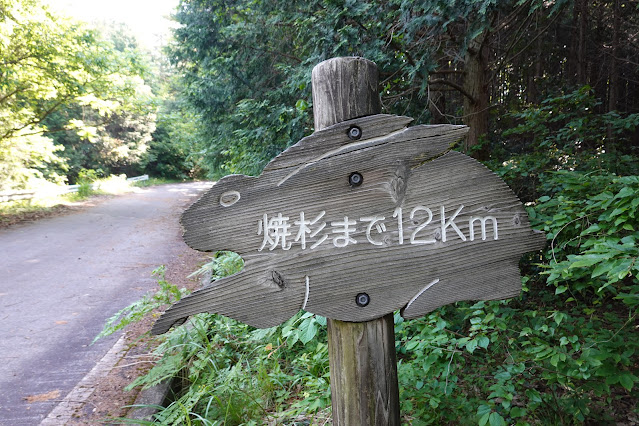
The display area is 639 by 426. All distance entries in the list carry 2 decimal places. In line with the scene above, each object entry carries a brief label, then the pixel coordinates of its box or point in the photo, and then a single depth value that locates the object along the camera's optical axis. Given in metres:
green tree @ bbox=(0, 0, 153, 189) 9.41
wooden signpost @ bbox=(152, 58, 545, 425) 1.41
